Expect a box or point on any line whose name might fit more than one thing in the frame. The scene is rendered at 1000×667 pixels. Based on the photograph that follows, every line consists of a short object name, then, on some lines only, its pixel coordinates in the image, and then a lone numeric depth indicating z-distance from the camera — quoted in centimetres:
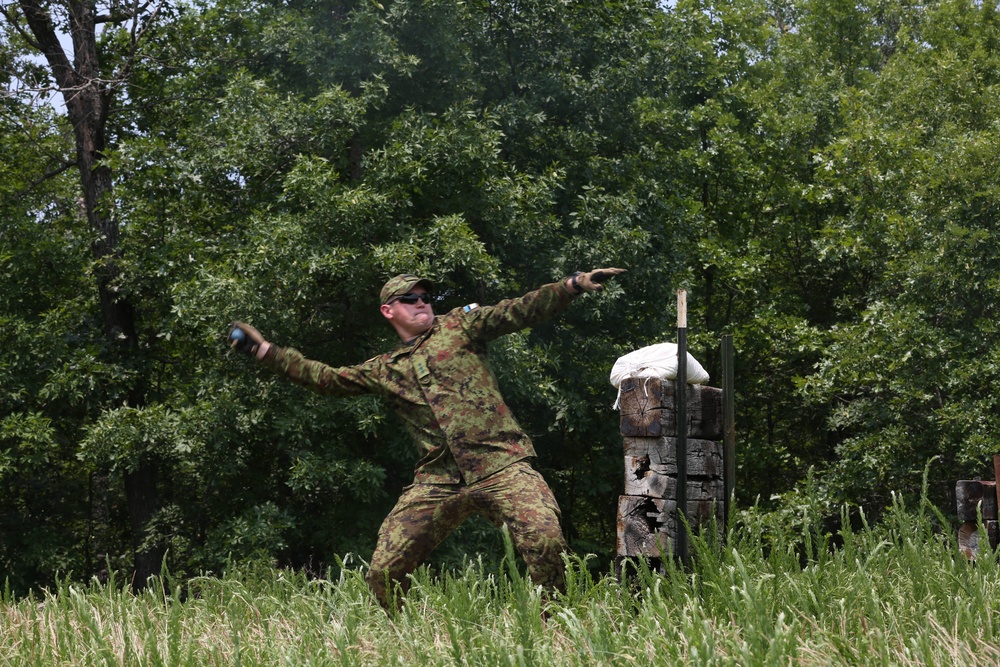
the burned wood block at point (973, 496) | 1088
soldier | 1002
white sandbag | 1194
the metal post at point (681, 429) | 1141
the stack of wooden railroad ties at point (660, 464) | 1180
